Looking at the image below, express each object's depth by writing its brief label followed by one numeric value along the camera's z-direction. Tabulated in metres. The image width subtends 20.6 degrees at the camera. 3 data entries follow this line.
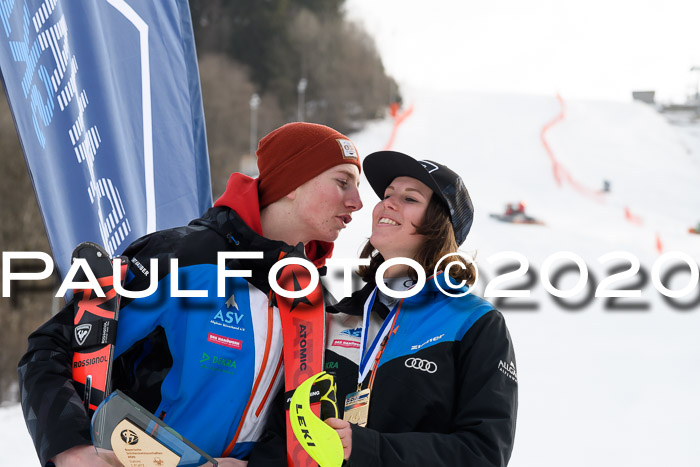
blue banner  3.87
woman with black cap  3.74
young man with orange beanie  3.85
